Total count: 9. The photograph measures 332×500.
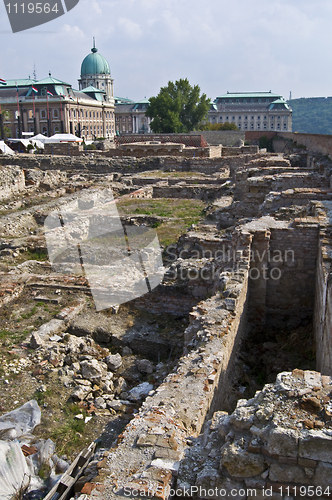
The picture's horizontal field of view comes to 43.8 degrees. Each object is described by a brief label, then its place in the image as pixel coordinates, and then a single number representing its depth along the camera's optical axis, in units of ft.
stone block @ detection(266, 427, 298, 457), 8.98
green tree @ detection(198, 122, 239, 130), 184.77
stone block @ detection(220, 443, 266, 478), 9.34
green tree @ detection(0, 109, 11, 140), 168.26
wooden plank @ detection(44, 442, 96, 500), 12.75
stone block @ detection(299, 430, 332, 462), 8.82
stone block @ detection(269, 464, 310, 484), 9.05
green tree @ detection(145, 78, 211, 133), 184.96
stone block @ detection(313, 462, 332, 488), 8.86
